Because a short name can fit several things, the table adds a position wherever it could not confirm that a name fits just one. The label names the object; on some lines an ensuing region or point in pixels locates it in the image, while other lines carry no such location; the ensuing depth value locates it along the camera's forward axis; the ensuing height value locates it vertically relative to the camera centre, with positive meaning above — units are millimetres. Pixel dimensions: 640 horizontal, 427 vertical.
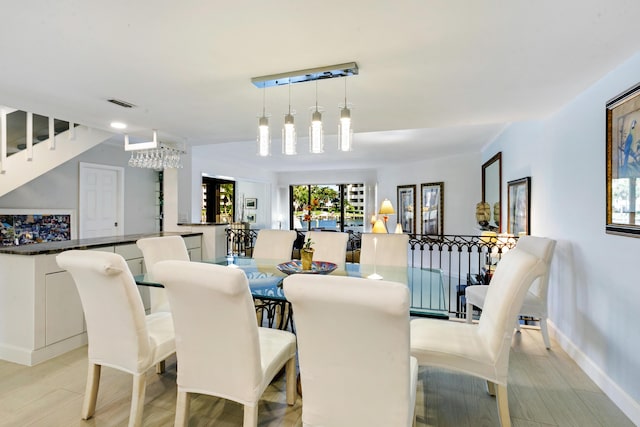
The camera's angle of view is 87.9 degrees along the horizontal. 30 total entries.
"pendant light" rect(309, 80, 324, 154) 2217 +538
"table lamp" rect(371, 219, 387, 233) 6352 -258
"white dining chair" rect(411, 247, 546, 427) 1625 -702
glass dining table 1929 -474
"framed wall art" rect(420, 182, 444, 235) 7027 +148
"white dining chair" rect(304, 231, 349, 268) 3221 -327
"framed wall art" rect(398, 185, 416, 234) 7770 +162
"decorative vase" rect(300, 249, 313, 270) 2455 -332
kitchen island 2547 -747
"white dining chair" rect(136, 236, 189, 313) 2598 -339
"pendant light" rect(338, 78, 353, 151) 2182 +554
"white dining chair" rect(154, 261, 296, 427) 1414 -562
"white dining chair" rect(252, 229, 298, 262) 3502 -341
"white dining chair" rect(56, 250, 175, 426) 1659 -581
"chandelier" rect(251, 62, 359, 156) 2109 +638
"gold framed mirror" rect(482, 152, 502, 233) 4816 +427
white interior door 5136 +190
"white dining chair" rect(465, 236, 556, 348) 2723 -687
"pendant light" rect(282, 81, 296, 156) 2292 +536
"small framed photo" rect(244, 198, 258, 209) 9266 +278
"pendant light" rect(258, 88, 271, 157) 2350 +556
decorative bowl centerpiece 2410 -413
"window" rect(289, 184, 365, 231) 9891 +227
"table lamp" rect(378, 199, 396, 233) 7266 +103
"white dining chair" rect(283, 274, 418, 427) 1172 -521
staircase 3438 +648
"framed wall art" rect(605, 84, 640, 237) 1874 +313
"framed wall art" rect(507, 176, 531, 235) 3648 +99
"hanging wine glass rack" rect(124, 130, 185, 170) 3641 +623
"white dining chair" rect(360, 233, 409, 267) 3110 -348
